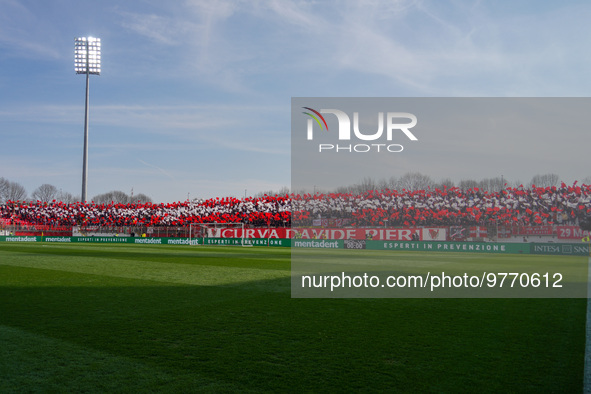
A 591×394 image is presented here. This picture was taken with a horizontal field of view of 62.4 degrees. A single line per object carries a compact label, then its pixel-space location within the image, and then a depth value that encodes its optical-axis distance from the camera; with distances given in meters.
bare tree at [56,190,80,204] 105.96
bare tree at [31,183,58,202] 99.94
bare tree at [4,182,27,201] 92.77
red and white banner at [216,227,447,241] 35.75
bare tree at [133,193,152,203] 119.15
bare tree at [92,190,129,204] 115.19
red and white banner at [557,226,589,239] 30.86
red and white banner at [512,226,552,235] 31.59
